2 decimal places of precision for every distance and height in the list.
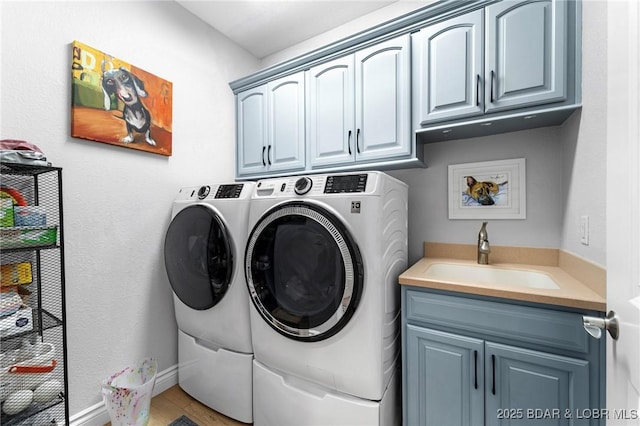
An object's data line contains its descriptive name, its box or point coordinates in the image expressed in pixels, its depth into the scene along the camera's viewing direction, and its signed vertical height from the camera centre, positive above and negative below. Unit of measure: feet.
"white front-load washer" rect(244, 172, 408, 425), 4.00 -1.32
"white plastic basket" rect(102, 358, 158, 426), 4.61 -3.26
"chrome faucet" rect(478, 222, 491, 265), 5.49 -0.77
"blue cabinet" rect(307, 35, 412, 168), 5.32 +2.16
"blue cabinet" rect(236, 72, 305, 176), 6.59 +2.11
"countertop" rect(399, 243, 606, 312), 3.25 -1.09
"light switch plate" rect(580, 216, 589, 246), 3.91 -0.32
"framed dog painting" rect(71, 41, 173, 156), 4.88 +2.13
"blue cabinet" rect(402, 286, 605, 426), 3.33 -2.12
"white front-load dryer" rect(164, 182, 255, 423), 5.16 -1.57
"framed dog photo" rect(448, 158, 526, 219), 5.57 +0.40
